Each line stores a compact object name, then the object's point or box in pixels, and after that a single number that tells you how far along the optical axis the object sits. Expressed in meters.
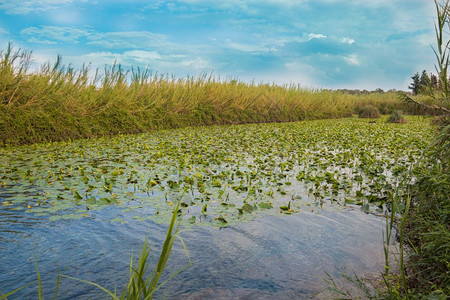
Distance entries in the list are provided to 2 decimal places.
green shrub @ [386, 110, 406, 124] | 23.66
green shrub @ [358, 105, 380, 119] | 30.25
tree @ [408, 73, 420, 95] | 46.81
